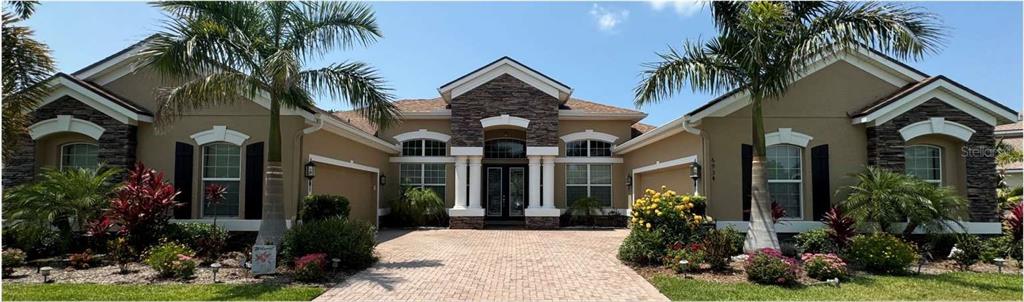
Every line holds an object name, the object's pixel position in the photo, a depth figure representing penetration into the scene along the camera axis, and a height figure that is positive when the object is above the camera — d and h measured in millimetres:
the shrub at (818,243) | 11062 -1156
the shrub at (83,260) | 9711 -1377
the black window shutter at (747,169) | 12539 +333
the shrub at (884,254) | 9516 -1190
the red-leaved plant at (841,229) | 11078 -882
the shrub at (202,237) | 10790 -1104
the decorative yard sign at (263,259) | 9266 -1273
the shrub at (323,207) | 12641 -582
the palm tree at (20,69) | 9422 +1913
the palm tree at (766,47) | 9625 +2457
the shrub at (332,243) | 9781 -1061
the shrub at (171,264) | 8852 -1292
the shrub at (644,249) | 10352 -1210
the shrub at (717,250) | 9555 -1131
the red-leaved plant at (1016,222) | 11784 -784
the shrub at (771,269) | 8484 -1299
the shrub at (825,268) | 8867 -1317
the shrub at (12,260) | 9211 -1302
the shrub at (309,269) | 8625 -1330
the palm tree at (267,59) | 9445 +2094
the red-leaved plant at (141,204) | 10617 -428
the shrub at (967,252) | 10336 -1263
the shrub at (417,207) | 18562 -808
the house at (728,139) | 12258 +991
